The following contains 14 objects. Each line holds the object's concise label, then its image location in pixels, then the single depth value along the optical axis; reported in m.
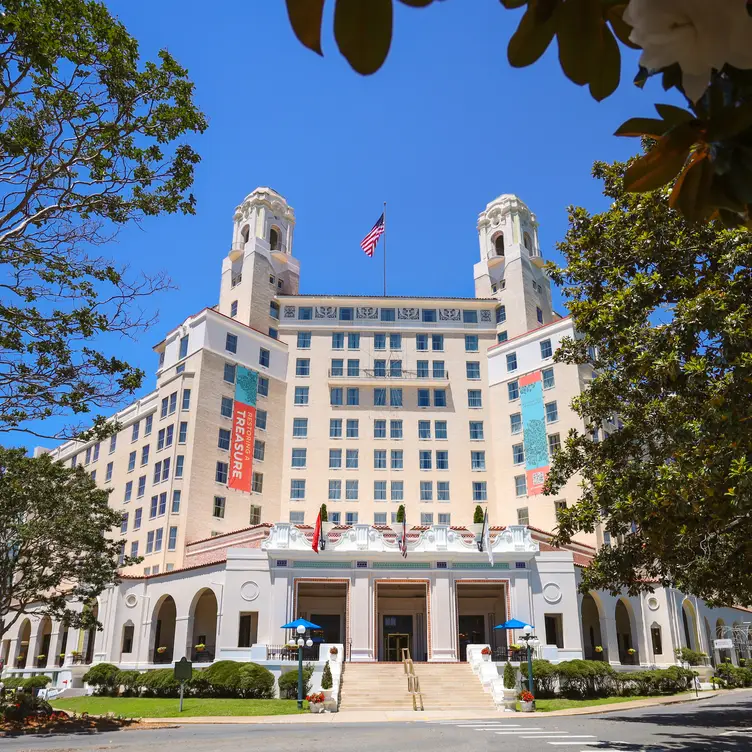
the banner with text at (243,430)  49.94
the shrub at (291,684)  31.92
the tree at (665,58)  1.22
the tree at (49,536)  28.50
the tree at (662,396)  11.59
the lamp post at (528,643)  29.66
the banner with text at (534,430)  49.75
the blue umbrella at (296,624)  31.61
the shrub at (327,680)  29.50
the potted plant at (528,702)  28.27
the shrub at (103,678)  36.65
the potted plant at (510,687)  29.21
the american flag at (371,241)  53.41
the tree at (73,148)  12.86
